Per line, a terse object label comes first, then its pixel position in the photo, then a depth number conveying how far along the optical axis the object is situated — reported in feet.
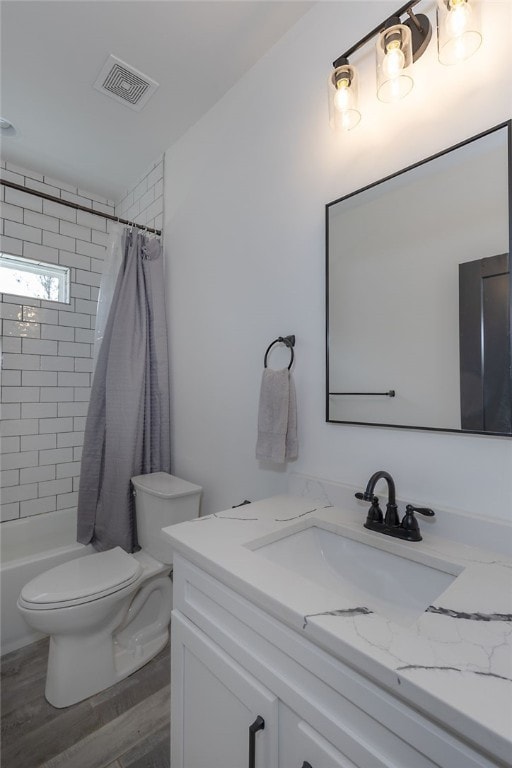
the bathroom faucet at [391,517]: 2.91
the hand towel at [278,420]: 4.16
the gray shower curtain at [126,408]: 6.16
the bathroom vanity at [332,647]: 1.49
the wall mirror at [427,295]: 2.87
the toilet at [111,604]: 4.36
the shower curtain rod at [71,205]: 5.97
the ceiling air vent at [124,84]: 5.27
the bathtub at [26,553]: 5.49
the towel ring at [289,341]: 4.41
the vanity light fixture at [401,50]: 2.94
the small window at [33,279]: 7.34
